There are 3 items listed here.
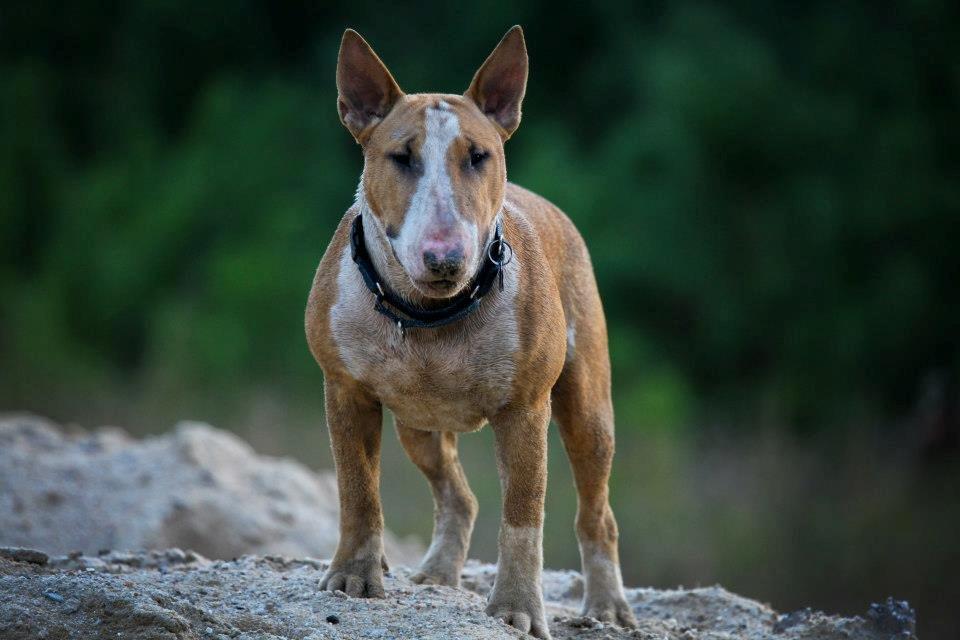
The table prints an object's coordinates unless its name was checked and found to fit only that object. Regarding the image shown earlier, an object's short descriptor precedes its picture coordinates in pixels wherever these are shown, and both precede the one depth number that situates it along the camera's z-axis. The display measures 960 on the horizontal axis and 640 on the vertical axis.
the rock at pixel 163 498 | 19.92
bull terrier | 11.52
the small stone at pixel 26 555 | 13.20
